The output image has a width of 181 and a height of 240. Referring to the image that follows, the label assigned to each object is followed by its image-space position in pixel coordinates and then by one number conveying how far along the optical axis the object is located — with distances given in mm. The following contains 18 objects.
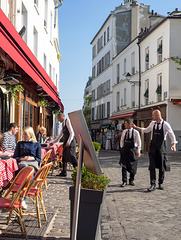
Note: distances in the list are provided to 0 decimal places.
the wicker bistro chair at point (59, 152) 12760
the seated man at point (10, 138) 9279
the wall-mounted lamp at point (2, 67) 9612
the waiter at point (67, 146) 11148
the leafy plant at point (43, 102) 18719
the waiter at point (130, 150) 9664
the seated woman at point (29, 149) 6828
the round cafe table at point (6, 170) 5858
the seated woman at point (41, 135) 14404
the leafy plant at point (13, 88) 10972
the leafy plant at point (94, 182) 4289
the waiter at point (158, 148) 9016
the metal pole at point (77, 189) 3420
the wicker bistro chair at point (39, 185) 5273
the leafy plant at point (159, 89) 26669
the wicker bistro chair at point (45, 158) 8534
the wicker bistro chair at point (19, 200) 4508
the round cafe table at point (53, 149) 11784
